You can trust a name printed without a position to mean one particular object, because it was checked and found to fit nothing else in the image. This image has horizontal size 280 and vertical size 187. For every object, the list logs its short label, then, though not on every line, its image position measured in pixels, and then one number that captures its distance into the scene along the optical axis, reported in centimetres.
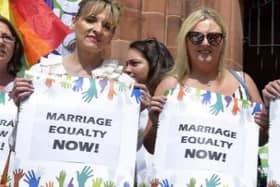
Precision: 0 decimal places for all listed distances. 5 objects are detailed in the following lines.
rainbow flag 630
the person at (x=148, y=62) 482
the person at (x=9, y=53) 437
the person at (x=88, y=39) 390
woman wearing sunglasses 392
